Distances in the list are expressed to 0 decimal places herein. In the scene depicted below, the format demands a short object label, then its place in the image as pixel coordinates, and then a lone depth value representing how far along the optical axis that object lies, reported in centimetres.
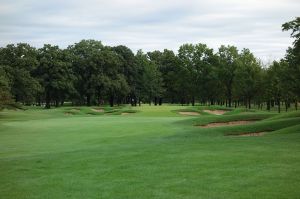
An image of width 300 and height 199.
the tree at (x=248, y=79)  8312
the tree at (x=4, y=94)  4918
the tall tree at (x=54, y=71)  9250
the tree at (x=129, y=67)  11156
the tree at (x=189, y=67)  10712
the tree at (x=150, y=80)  11231
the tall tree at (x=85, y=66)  9988
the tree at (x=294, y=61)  3262
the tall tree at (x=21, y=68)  7575
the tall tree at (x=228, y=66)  9756
